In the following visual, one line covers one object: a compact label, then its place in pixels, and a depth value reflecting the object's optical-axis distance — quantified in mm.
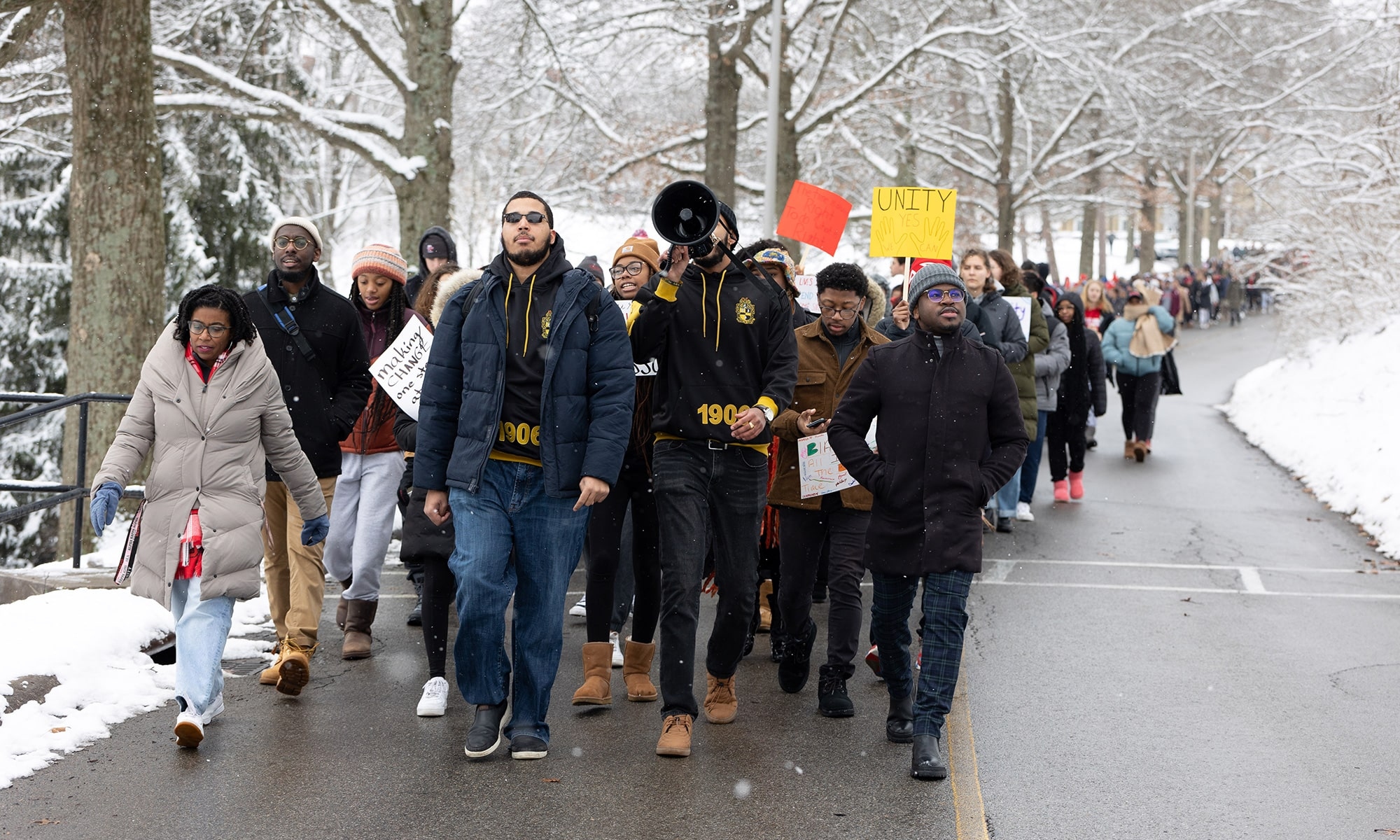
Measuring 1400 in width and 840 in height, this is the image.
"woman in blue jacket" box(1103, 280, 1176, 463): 15992
